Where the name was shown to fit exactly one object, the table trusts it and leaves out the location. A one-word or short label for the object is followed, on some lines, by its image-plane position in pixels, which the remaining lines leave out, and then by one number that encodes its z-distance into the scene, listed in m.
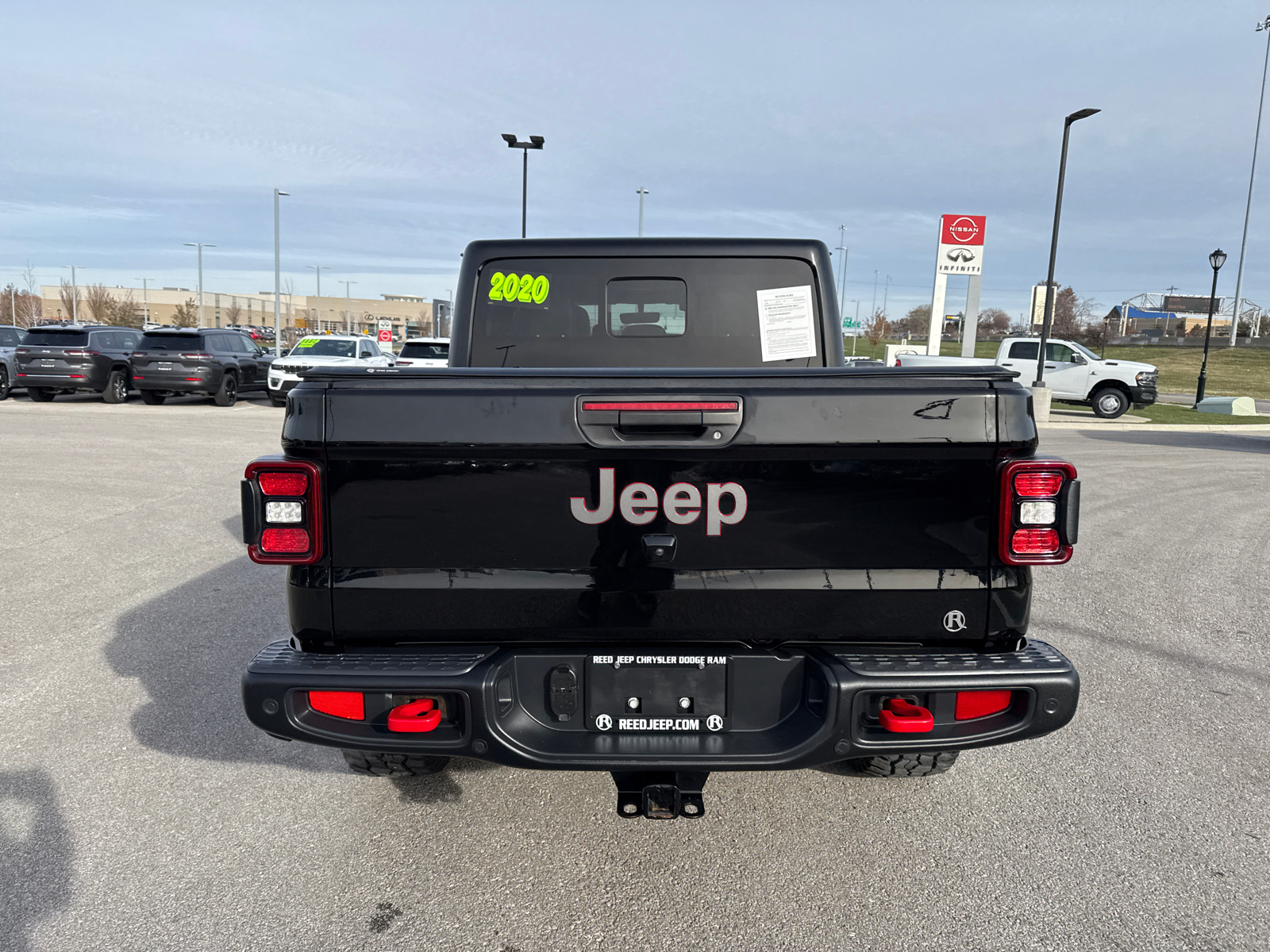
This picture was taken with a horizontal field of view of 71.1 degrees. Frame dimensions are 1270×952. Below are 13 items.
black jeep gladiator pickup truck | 2.40
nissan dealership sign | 27.09
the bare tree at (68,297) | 98.38
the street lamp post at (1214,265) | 28.20
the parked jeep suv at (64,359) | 19.77
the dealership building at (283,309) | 133.12
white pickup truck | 23.77
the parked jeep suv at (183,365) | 20.14
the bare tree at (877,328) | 84.40
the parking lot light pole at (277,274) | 41.06
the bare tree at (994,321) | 103.06
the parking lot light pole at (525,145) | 28.06
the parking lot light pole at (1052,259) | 22.02
